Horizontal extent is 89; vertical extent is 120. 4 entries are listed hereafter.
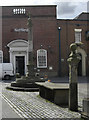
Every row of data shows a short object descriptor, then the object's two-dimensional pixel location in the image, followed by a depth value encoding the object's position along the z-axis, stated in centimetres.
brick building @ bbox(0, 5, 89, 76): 2688
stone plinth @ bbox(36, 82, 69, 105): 828
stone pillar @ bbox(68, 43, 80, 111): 730
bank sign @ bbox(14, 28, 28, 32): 2706
